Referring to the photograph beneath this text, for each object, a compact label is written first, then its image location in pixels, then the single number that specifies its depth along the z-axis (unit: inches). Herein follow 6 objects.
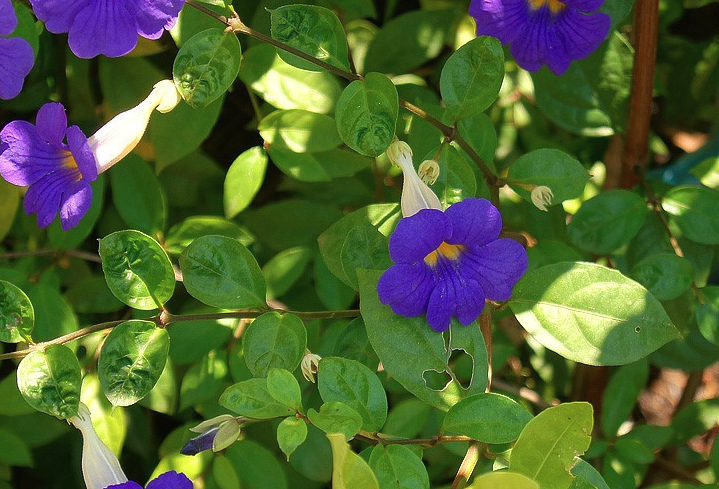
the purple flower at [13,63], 24.7
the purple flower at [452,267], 24.0
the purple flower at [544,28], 26.1
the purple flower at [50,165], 24.5
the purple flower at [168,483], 24.1
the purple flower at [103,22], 24.4
